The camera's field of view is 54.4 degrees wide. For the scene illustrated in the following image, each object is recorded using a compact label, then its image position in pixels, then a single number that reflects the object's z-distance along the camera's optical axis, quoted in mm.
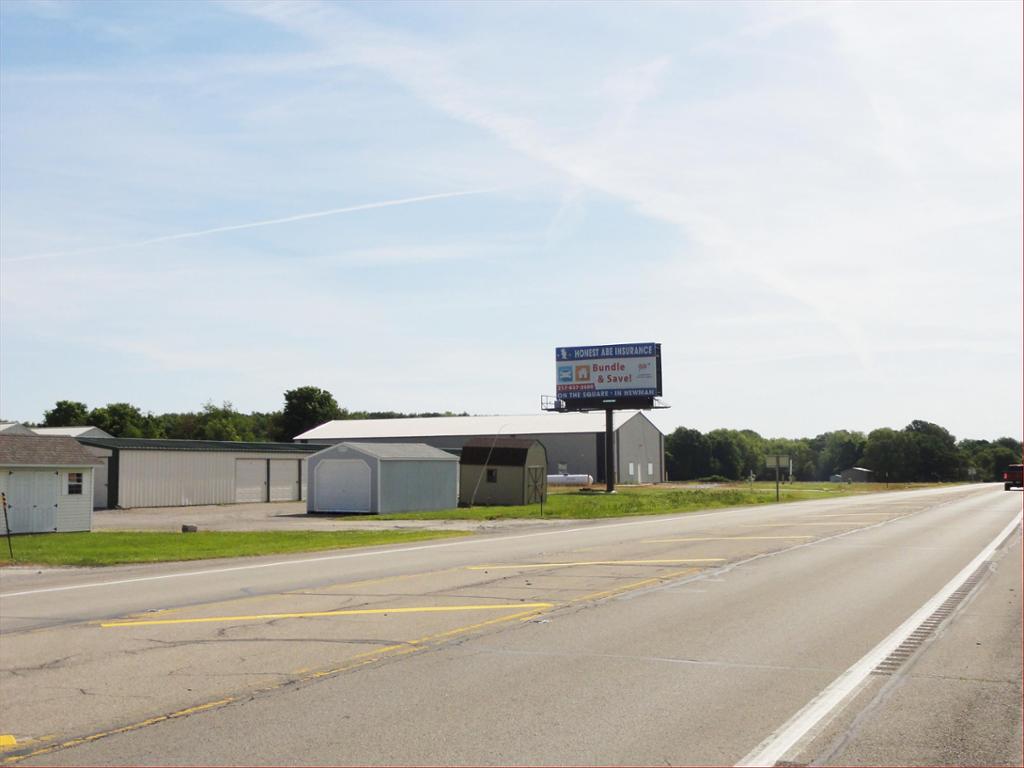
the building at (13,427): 56781
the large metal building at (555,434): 99625
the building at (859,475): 155025
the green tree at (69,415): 116875
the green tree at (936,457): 139500
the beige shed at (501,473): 56125
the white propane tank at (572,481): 95625
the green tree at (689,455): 157125
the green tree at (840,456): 188750
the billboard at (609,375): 77250
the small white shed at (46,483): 33281
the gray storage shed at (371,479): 47938
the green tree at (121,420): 111500
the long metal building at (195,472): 52906
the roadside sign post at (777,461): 69250
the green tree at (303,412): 126375
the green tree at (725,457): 157625
